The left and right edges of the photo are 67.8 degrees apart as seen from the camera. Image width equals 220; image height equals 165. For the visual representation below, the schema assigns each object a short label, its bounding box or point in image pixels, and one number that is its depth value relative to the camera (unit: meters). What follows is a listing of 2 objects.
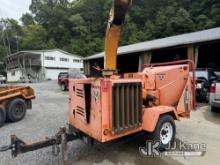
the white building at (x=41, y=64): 30.76
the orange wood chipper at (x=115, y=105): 2.80
